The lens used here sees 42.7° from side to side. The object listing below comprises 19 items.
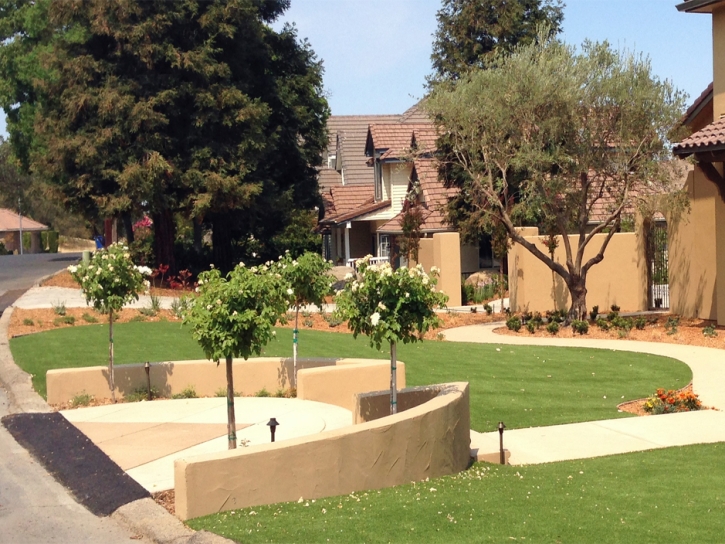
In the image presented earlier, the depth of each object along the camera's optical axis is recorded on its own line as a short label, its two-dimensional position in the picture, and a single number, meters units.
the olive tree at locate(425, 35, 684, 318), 19.75
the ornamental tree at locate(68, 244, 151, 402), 12.83
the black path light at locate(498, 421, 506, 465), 9.46
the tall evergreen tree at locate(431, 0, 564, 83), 34.94
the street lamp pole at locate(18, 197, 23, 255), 72.94
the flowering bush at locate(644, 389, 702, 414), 12.46
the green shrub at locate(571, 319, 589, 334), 20.36
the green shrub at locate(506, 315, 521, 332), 21.30
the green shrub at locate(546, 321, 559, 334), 20.70
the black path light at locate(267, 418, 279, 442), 8.98
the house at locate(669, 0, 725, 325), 19.36
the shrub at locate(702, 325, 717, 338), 19.09
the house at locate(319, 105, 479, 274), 34.84
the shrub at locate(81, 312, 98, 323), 20.41
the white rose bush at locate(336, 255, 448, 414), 9.26
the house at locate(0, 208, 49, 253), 80.12
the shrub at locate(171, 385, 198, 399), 13.23
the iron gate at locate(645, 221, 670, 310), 24.31
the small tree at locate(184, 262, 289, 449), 9.02
